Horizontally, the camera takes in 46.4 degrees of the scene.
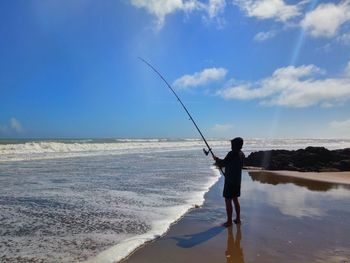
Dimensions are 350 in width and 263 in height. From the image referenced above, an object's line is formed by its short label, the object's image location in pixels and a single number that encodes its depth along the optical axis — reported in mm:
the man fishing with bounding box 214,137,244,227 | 7586
